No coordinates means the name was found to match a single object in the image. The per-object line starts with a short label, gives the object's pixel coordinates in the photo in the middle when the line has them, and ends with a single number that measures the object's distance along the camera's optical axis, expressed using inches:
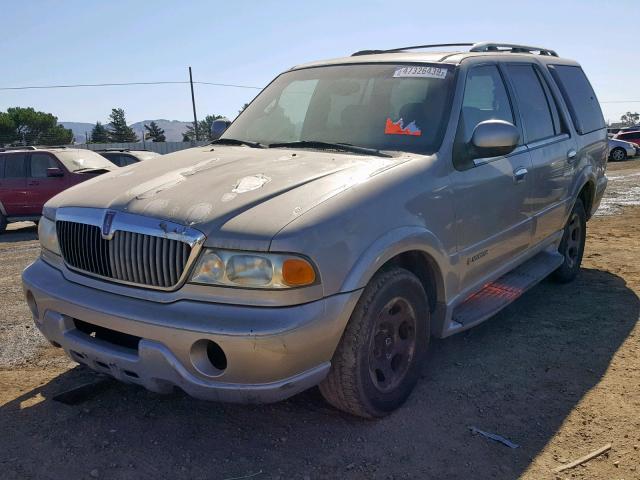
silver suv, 100.0
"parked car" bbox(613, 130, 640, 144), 1249.3
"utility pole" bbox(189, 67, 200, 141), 1590.3
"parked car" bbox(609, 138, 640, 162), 1117.1
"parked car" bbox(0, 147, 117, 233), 455.2
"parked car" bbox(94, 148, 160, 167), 543.5
